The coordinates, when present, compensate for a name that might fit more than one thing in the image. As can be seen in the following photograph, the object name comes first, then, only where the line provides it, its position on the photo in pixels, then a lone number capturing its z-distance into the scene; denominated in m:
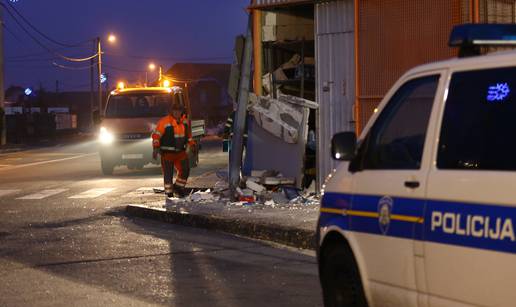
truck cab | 26.45
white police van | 5.18
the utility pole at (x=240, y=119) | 15.80
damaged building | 15.27
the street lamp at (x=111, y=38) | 71.00
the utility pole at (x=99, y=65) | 68.06
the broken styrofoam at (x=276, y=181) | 16.62
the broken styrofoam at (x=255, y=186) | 16.39
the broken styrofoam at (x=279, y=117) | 16.70
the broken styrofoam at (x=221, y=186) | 17.44
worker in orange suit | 17.36
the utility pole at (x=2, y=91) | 51.65
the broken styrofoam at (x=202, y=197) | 16.72
